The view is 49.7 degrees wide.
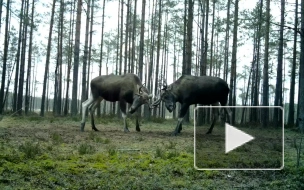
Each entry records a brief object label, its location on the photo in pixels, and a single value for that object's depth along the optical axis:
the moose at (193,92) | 11.16
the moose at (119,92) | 11.80
